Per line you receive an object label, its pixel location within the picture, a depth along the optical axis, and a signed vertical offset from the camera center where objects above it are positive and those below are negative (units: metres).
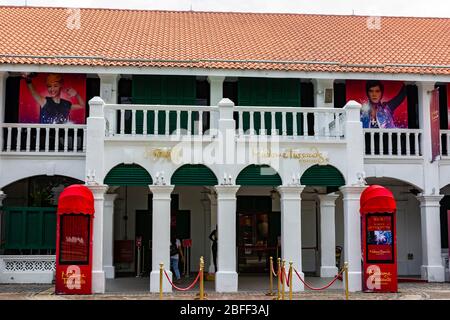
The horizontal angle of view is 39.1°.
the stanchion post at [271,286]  15.76 -1.32
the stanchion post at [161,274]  14.50 -0.93
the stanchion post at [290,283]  14.14 -1.15
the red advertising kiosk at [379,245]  16.11 -0.33
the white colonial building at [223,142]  16.83 +2.51
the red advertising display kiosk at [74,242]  15.51 -0.21
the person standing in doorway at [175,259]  18.66 -0.77
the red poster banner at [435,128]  19.31 +3.16
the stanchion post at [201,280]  14.22 -1.07
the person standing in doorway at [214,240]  19.98 -0.24
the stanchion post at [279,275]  14.88 -0.99
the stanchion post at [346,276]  14.80 -1.02
